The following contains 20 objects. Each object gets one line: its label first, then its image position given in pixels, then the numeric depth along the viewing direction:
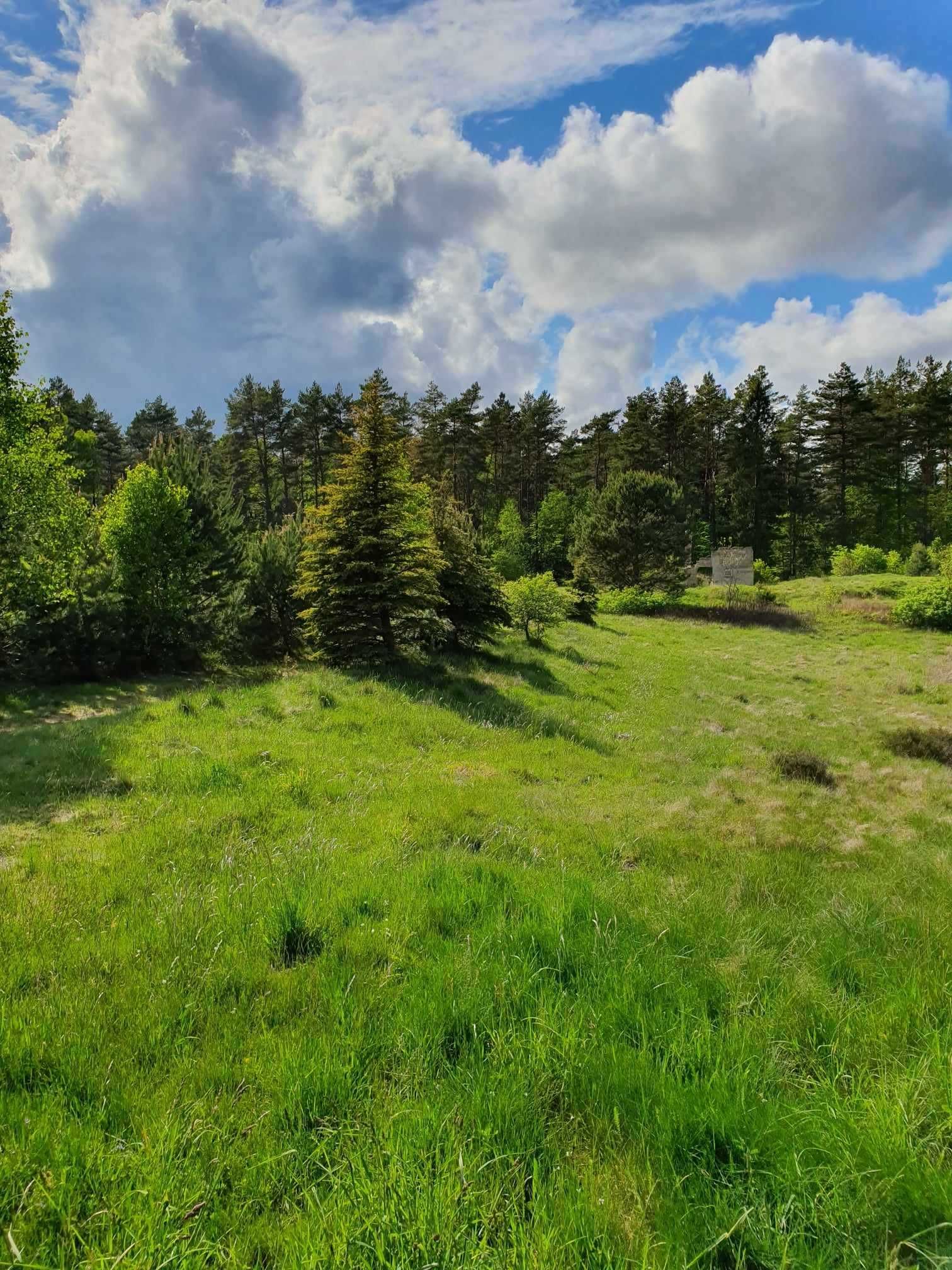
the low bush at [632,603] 42.88
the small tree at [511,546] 49.25
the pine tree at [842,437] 61.53
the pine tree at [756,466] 59.59
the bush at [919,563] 45.62
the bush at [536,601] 21.48
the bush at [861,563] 49.78
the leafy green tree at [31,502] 15.03
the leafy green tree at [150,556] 19.36
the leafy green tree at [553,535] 54.41
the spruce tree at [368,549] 15.77
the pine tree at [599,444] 68.38
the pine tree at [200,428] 72.38
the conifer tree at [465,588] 18.11
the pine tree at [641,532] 46.41
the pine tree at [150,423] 64.69
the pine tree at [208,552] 21.05
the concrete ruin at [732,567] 46.34
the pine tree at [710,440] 64.69
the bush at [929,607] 32.16
